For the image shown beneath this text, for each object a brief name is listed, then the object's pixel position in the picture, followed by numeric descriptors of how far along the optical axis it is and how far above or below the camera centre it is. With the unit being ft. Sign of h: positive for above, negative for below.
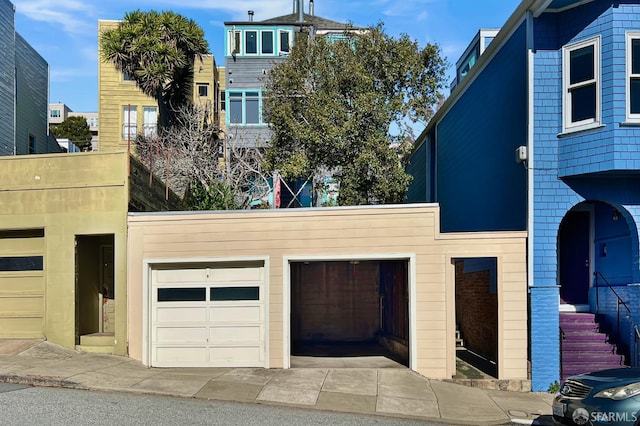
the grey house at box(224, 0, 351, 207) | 81.76 +20.62
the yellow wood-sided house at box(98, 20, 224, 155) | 94.89 +16.23
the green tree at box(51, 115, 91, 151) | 167.22 +22.19
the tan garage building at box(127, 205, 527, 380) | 38.73 -4.58
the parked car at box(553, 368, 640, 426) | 22.56 -7.53
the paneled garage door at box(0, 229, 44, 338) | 42.57 -5.43
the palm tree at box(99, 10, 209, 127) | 72.33 +19.68
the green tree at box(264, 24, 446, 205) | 58.39 +10.14
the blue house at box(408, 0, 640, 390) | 36.63 +2.53
